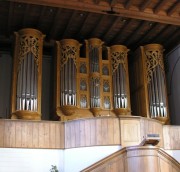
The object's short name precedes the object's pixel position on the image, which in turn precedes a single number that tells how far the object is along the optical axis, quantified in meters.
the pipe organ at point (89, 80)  11.44
